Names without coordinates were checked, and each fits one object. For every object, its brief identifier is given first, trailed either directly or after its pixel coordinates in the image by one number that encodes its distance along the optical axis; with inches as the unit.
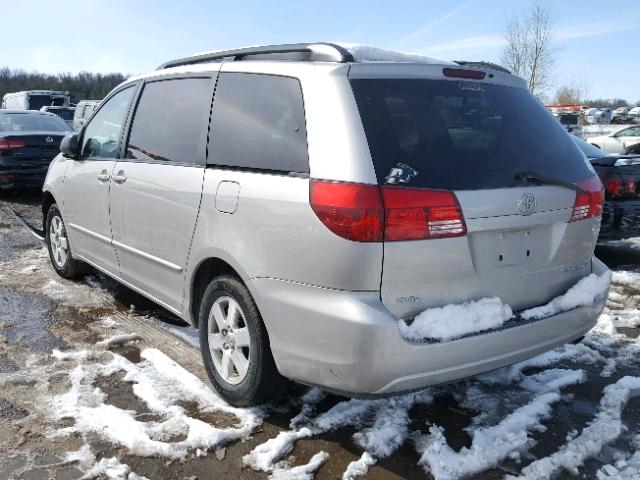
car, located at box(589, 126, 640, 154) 808.9
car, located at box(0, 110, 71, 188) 391.2
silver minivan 97.3
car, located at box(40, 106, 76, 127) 918.1
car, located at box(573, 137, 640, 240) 245.3
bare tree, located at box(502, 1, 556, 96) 1171.9
